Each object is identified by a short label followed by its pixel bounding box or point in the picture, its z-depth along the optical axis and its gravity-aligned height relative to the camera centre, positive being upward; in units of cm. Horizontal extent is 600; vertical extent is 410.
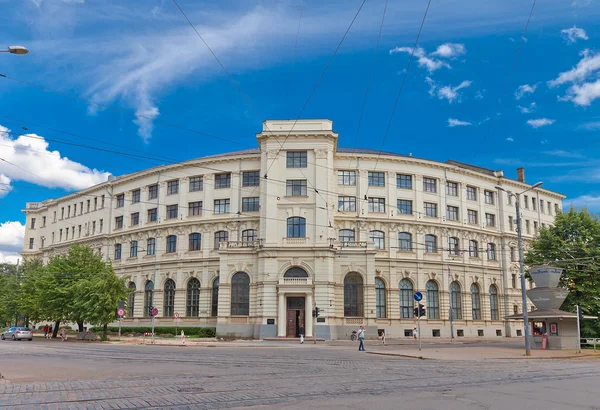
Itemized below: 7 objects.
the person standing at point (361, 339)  3512 -292
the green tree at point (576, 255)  4131 +314
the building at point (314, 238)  5219 +610
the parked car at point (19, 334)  5025 -378
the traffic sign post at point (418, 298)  3534 -26
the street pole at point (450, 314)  5277 -195
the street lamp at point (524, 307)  3079 -76
